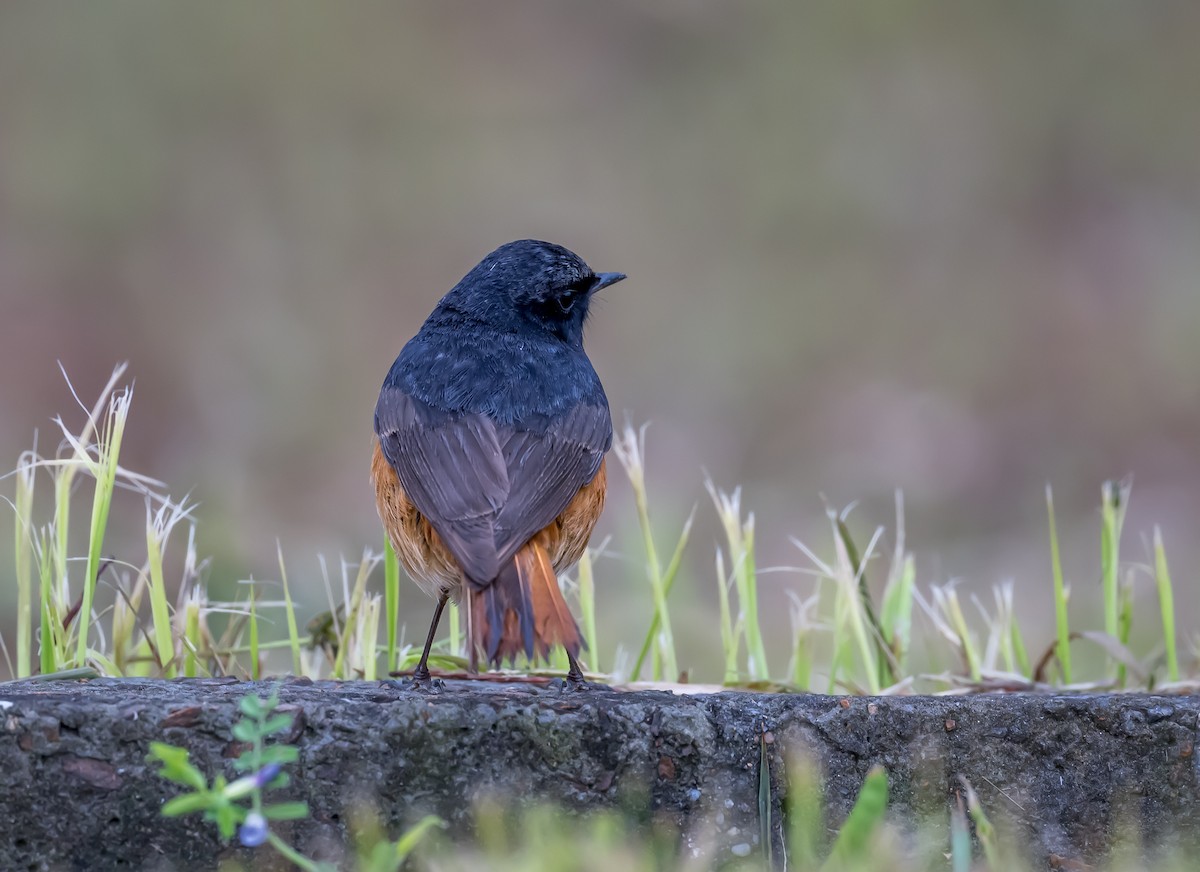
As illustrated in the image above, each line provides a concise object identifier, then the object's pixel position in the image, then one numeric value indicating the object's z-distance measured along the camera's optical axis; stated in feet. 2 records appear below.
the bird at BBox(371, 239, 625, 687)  21.24
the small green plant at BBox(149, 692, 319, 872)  13.10
